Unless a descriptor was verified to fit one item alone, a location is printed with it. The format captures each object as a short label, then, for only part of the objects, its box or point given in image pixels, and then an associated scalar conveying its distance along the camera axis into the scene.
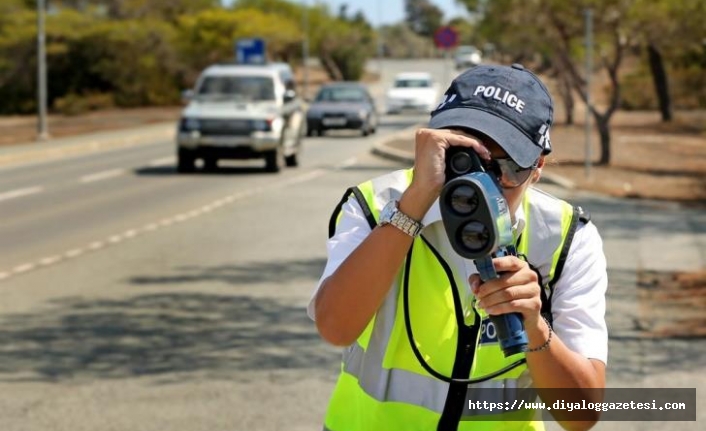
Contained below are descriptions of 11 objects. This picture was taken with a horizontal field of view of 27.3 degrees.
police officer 2.69
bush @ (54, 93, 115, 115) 61.56
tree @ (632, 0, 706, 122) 25.30
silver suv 25.72
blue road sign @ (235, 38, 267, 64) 54.94
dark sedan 40.81
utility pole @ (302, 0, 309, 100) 73.10
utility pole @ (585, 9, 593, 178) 21.88
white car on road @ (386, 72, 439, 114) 52.94
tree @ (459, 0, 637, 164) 25.72
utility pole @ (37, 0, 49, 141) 35.81
